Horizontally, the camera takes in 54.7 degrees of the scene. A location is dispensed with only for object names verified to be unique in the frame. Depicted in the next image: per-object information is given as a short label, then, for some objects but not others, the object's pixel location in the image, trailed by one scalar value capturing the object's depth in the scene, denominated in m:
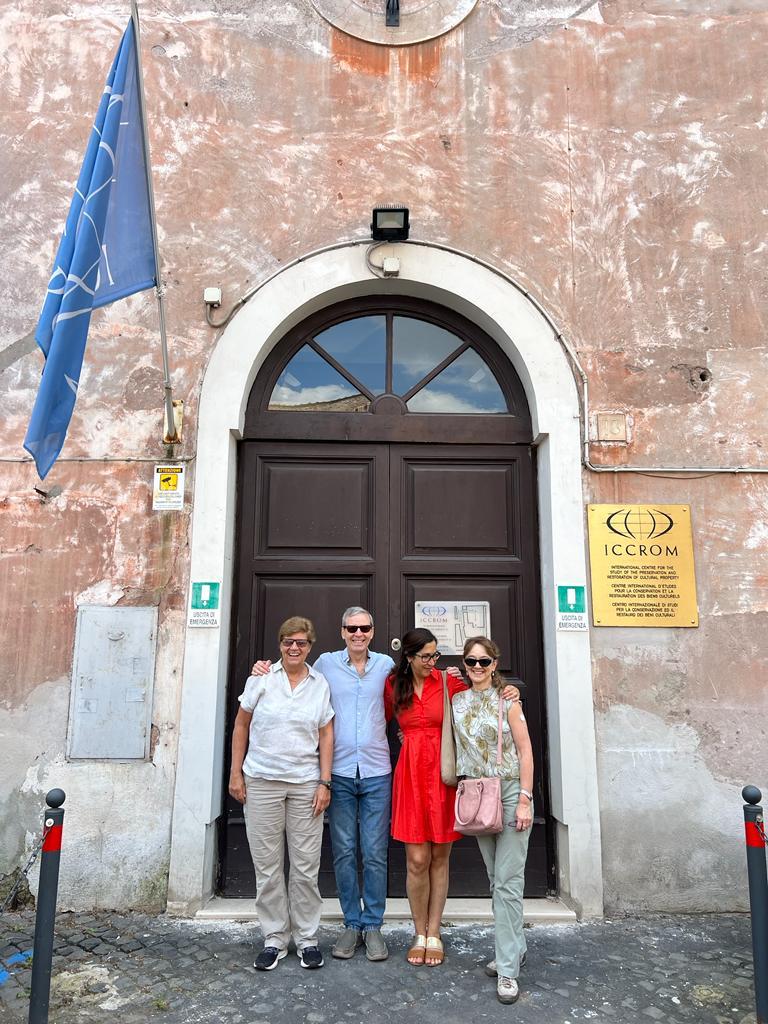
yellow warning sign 5.03
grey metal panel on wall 4.75
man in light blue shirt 4.00
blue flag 4.10
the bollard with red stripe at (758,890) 3.23
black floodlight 5.26
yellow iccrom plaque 4.95
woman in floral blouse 3.66
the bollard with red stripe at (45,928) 3.07
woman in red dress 3.90
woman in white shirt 3.92
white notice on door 5.16
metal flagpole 4.57
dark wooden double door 5.17
